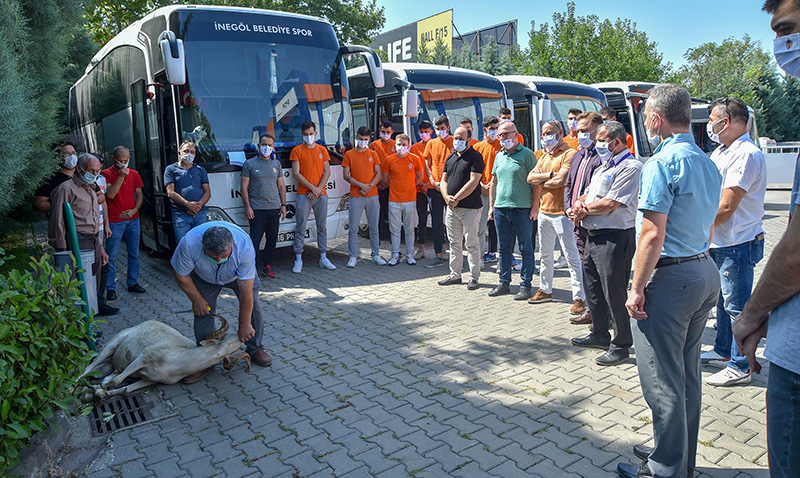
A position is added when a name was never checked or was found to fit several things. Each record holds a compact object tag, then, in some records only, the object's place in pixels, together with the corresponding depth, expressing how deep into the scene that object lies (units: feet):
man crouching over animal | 14.15
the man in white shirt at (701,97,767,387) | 14.71
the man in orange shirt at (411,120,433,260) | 32.58
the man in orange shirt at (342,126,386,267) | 29.48
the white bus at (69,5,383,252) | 25.22
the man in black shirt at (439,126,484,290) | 24.81
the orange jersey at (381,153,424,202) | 30.07
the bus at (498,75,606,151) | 42.57
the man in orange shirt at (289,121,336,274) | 27.81
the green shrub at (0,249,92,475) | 9.45
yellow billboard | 126.82
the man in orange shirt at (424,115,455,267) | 29.71
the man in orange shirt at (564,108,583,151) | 26.52
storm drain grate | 13.83
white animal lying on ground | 15.33
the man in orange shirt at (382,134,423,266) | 30.12
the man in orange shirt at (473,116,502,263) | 27.94
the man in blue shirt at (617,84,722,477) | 10.06
